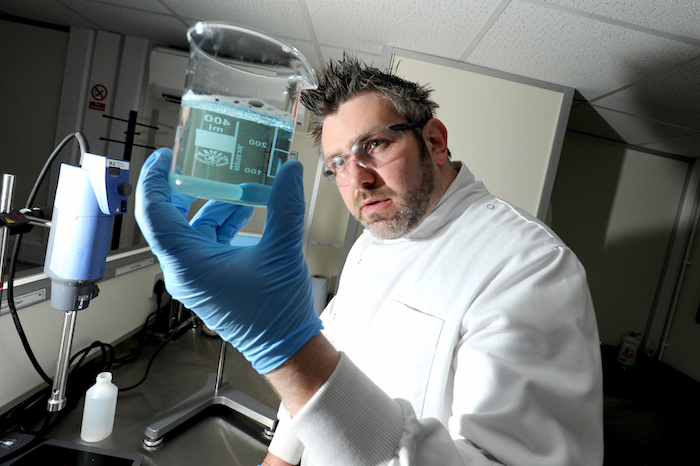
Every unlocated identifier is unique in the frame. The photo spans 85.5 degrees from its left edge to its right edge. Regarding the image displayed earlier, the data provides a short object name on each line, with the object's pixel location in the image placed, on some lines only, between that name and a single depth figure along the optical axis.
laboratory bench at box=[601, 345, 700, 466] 2.19
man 0.50
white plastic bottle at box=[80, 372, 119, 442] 1.09
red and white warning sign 2.67
